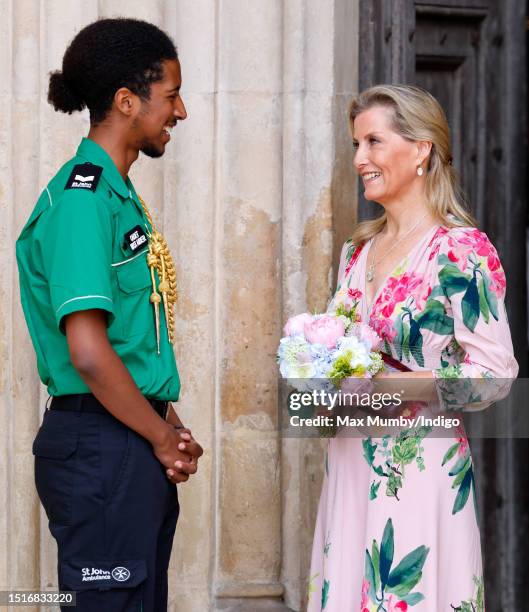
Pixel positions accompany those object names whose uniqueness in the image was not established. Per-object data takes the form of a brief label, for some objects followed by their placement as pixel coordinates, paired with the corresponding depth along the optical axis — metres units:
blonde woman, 5.60
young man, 4.95
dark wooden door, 8.08
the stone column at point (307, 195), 7.49
